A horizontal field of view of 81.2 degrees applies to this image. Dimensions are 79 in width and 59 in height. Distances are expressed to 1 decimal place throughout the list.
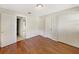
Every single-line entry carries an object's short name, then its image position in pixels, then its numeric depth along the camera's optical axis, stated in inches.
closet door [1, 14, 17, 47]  86.5
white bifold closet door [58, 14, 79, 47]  85.3
